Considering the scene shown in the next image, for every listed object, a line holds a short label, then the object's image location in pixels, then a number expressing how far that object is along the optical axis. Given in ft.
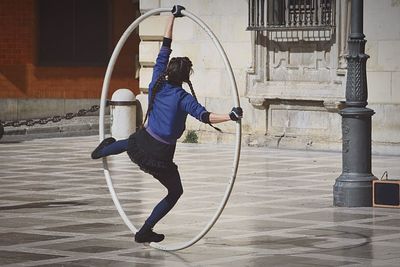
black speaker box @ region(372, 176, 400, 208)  50.90
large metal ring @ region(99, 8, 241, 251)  39.04
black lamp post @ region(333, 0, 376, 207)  51.70
